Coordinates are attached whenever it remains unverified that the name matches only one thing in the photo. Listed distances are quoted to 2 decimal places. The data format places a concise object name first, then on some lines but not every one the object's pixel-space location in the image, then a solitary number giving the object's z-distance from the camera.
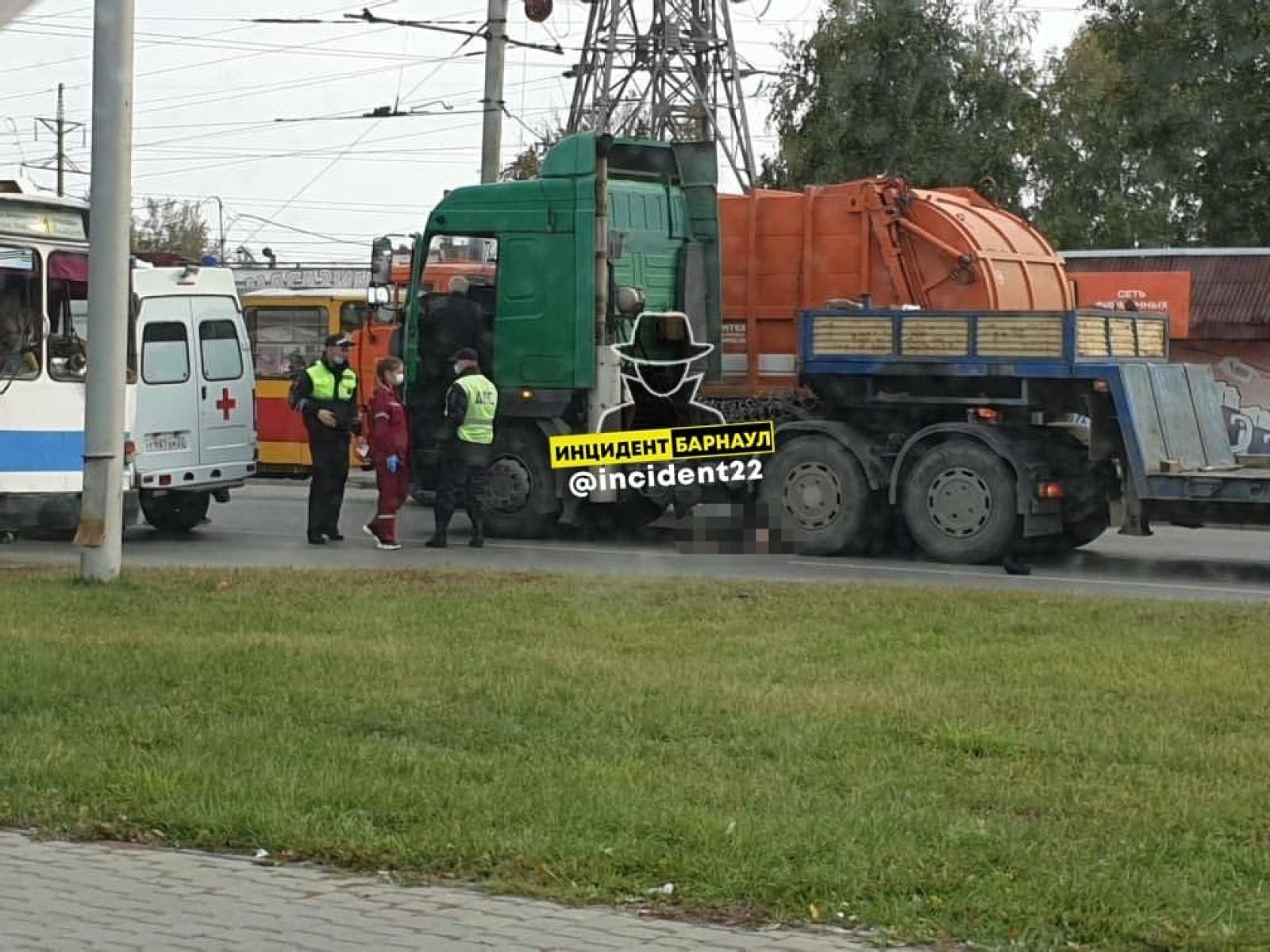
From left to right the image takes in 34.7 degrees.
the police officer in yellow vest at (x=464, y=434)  16.73
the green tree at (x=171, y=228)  61.12
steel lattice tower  28.70
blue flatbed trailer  15.30
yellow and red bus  24.20
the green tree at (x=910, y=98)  25.81
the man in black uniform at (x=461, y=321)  17.80
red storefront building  24.19
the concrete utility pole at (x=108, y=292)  12.66
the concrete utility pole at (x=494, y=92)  24.62
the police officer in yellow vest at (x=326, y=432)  17.67
